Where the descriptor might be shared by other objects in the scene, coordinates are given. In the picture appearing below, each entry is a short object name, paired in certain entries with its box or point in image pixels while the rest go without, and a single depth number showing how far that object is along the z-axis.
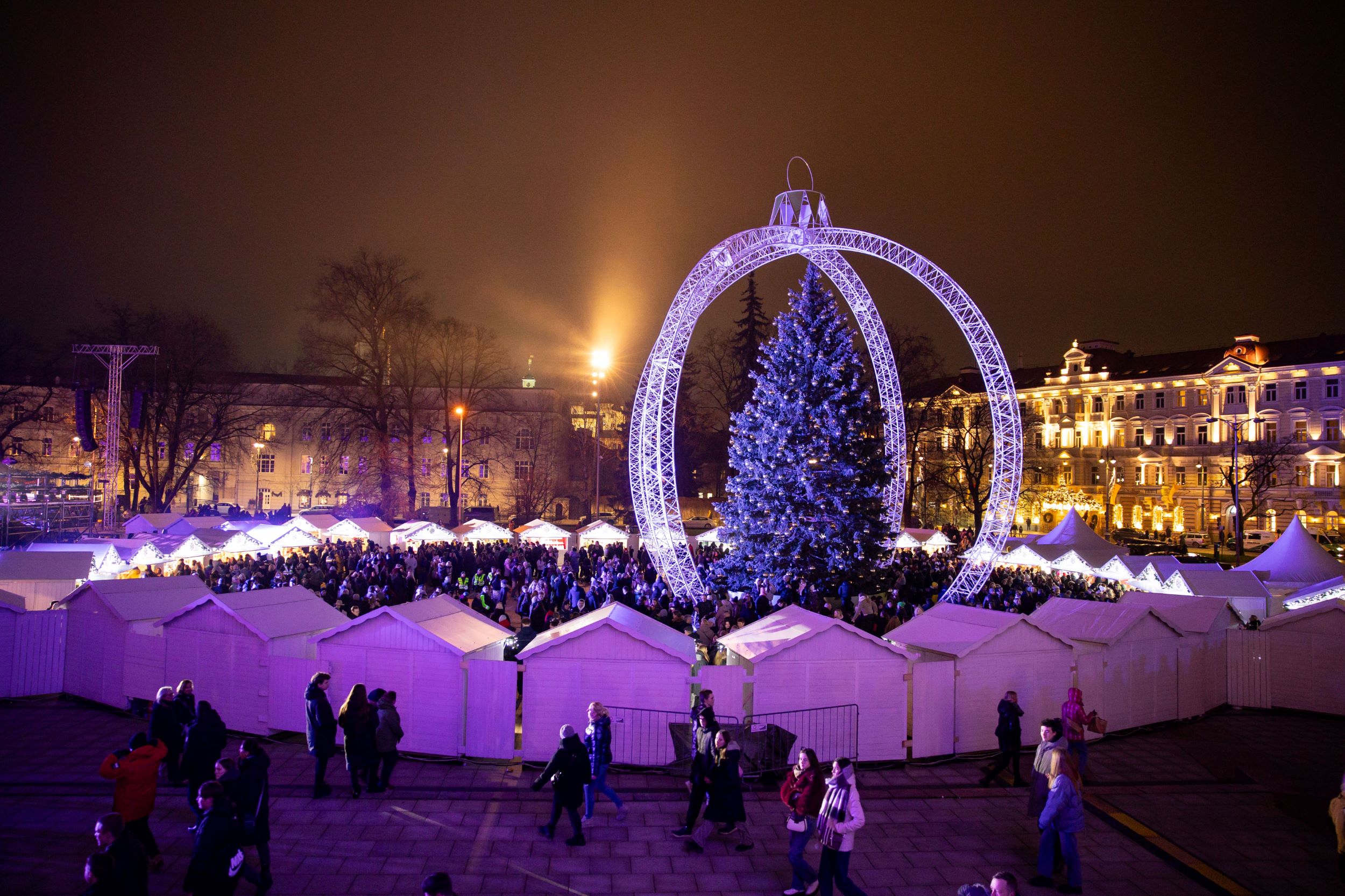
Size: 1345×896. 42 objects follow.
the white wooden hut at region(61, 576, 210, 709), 11.18
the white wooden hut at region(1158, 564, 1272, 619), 18.03
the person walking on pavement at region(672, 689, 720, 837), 7.34
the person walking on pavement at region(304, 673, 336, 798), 8.29
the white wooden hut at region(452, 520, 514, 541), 29.92
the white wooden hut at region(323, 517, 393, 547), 29.61
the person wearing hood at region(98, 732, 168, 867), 6.48
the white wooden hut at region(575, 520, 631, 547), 29.64
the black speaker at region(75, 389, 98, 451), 31.91
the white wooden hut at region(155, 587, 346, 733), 10.30
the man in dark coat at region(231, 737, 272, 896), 6.29
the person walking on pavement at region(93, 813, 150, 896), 4.83
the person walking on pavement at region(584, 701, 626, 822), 7.85
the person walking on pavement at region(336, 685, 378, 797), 8.27
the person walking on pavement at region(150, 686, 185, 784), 8.43
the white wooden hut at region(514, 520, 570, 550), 29.79
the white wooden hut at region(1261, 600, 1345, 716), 12.52
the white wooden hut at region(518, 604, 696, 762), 9.54
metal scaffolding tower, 31.53
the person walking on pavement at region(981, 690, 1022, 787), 9.02
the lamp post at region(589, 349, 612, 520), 38.99
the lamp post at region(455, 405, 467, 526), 37.38
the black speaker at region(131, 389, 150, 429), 33.84
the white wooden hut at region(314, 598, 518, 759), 9.73
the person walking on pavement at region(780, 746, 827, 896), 6.28
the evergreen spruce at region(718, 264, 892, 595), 19.31
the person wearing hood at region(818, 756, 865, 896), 5.91
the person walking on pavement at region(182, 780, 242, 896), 5.38
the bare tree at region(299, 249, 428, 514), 35.69
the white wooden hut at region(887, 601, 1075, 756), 10.08
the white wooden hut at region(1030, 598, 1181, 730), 11.01
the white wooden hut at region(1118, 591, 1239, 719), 12.23
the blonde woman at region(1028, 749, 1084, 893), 6.54
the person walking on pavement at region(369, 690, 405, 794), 8.44
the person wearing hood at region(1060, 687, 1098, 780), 8.84
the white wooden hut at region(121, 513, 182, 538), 28.00
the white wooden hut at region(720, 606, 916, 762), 9.73
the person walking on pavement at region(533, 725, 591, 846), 7.30
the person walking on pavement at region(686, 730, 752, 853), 7.14
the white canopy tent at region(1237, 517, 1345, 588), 20.28
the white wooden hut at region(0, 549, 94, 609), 15.96
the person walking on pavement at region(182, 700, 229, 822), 7.80
